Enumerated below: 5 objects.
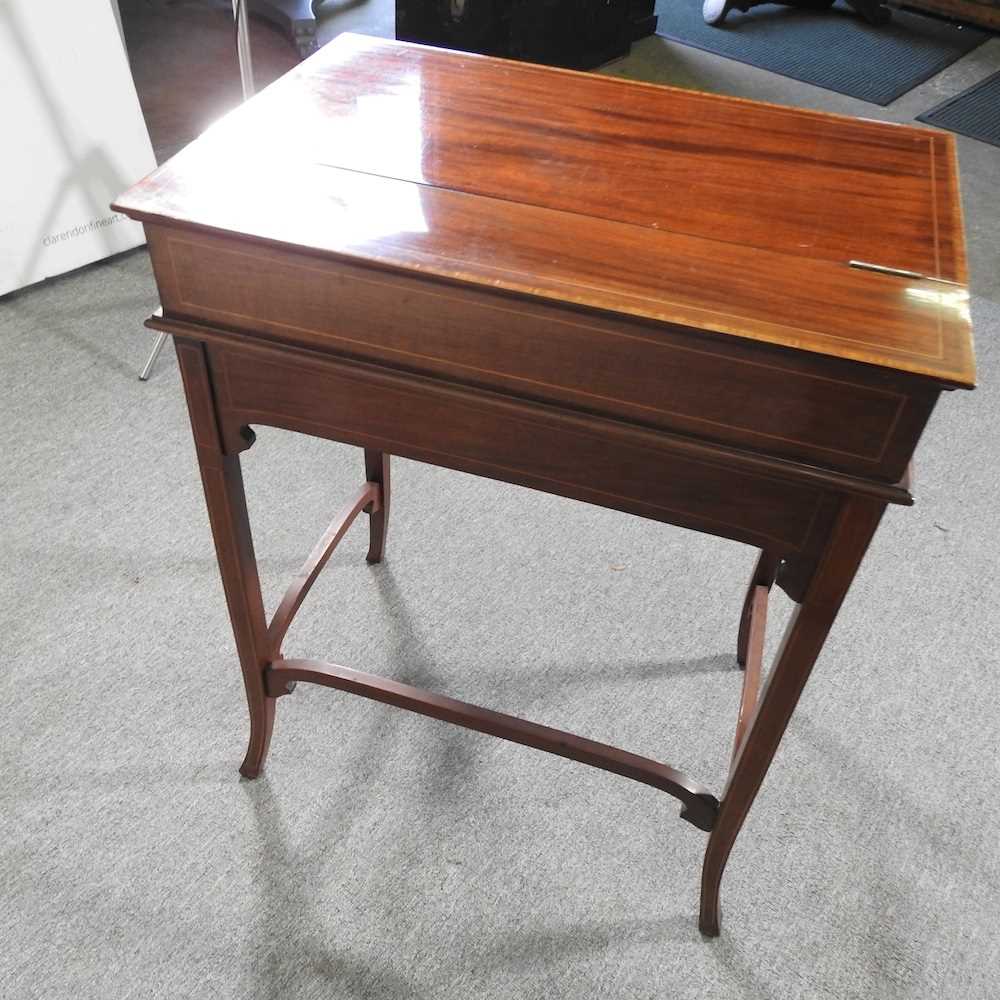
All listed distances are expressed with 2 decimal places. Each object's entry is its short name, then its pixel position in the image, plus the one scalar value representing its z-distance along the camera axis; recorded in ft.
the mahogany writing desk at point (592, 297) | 2.18
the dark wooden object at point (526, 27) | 9.55
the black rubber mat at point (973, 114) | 10.16
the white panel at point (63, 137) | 6.18
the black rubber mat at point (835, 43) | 11.14
